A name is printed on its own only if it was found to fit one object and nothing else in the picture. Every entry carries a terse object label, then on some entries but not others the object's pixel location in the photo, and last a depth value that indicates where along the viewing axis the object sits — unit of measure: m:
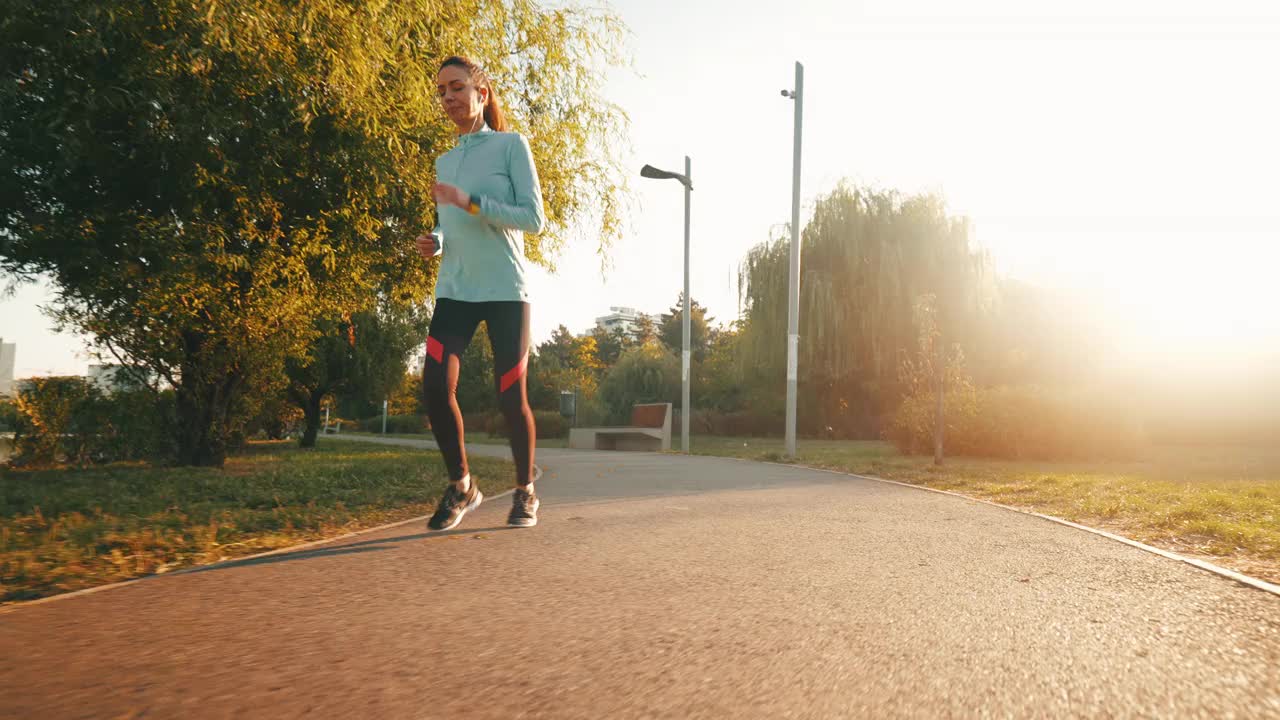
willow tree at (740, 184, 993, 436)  21.67
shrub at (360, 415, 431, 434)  42.78
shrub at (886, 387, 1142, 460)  13.47
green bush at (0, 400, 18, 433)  11.05
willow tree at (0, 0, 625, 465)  5.49
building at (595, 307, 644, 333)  166.12
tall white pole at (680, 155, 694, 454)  18.12
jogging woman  4.01
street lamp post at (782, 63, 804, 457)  14.63
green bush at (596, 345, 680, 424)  29.58
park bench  19.58
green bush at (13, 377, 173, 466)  11.16
